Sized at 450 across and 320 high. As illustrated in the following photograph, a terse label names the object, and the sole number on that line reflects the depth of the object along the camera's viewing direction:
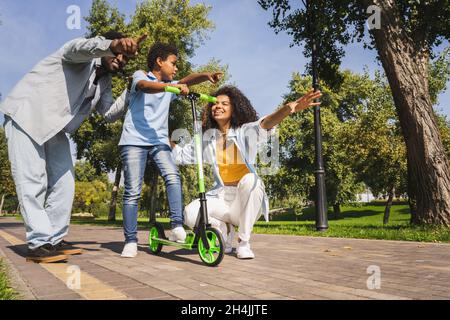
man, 3.96
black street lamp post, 9.77
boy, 4.49
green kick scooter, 3.72
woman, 4.20
